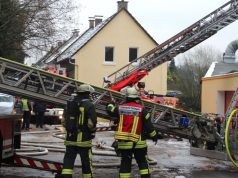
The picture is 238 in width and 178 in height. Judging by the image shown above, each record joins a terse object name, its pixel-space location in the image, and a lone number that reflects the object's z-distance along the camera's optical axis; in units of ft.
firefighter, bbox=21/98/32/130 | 69.56
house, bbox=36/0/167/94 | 109.70
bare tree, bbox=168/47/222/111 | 153.80
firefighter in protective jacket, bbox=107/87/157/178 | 24.81
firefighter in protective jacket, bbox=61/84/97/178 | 24.52
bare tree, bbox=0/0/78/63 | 79.59
